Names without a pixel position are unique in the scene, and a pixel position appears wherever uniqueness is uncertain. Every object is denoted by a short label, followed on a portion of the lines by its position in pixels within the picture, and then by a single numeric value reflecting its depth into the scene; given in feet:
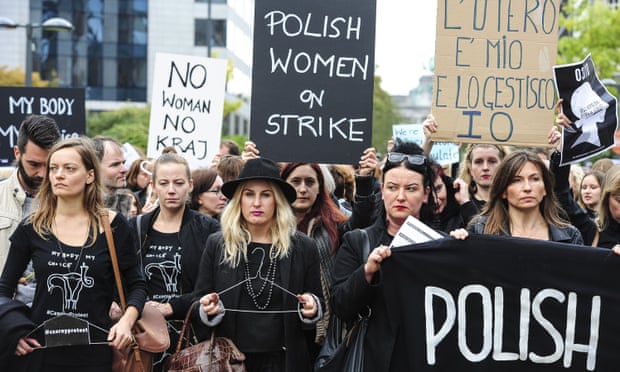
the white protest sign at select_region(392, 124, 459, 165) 31.68
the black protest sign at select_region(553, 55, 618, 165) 18.51
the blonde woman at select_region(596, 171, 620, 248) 17.30
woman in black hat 15.99
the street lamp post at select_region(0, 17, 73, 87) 62.23
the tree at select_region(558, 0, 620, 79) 103.86
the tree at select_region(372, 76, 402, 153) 191.83
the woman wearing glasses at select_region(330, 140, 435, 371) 14.93
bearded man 18.37
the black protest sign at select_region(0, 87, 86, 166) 27.48
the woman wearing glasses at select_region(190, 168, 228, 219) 22.17
